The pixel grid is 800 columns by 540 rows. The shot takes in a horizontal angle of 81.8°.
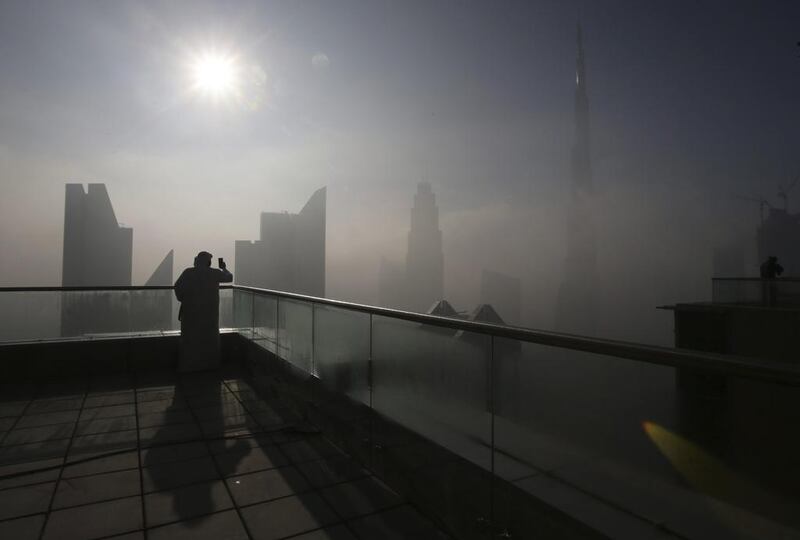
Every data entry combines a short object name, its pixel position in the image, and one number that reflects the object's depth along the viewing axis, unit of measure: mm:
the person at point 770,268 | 19328
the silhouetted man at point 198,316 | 7383
